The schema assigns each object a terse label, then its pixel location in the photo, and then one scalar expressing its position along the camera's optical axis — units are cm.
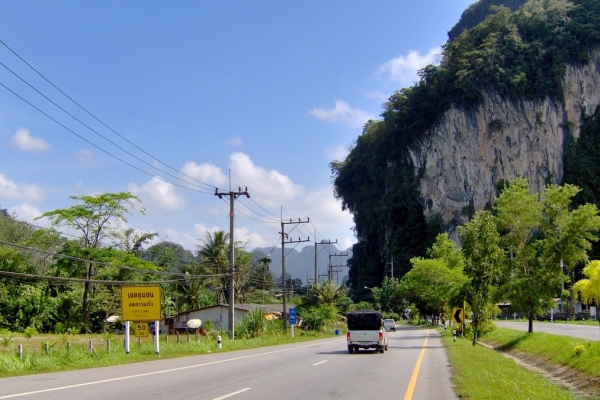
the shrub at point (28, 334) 3228
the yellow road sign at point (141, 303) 2447
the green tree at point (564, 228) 2995
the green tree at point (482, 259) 3075
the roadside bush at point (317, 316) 5584
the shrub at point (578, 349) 1920
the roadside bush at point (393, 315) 8338
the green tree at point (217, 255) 6650
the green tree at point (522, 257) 3127
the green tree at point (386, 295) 8825
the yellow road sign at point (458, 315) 3459
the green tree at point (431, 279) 5350
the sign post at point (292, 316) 4284
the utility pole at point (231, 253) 3525
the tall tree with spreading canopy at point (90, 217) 4725
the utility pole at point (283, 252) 4624
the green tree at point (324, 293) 5881
